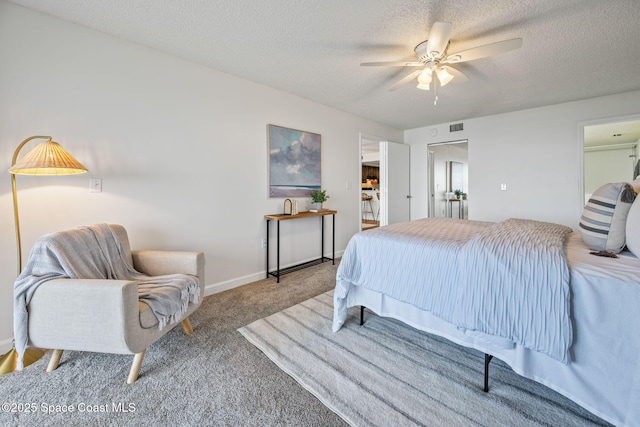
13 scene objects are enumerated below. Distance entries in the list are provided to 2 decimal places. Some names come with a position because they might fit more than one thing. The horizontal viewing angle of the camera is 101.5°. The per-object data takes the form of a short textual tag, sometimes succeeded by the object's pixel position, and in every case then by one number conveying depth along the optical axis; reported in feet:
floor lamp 5.16
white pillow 4.31
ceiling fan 5.91
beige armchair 4.50
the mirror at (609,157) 17.43
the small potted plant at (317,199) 11.86
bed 3.61
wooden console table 10.28
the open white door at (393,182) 15.78
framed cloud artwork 10.77
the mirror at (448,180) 18.01
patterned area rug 4.19
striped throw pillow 4.75
